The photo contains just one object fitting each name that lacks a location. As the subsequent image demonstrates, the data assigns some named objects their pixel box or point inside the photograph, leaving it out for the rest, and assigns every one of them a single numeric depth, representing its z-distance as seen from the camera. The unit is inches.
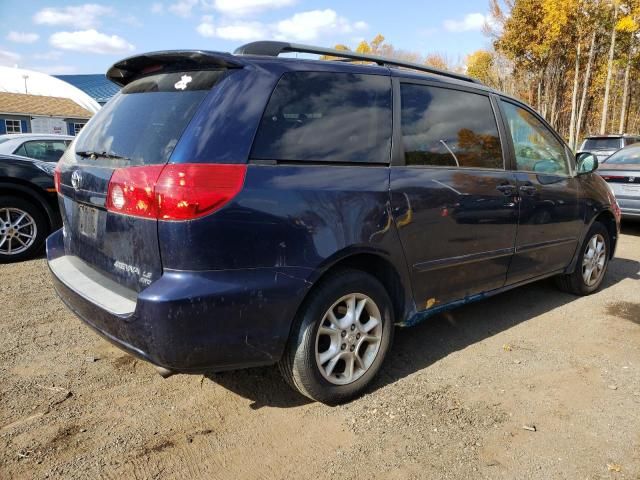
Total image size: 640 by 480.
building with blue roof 1935.3
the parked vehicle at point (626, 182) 313.1
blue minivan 85.6
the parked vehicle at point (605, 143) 482.9
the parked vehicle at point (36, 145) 254.7
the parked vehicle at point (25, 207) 216.2
